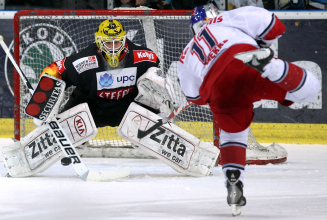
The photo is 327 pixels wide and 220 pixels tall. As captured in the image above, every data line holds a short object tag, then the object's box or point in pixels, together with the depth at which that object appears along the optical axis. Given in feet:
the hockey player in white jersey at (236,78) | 50.33
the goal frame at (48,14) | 57.81
